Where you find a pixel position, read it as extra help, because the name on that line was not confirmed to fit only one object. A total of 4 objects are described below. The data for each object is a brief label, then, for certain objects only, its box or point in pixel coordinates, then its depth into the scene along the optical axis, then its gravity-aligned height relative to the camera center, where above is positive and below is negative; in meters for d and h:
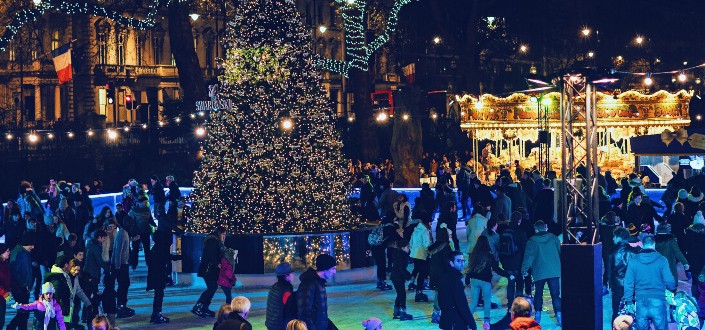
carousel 38.34 +1.24
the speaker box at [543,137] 33.72 +0.58
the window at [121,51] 77.38 +7.59
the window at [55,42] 71.06 +7.53
